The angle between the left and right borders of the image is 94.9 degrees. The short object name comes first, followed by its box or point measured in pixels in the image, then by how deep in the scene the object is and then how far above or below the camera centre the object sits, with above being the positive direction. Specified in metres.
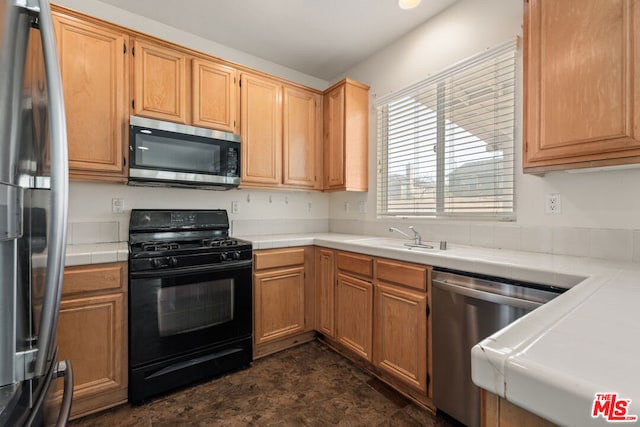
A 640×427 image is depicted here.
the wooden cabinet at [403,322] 1.74 -0.71
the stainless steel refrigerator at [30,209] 0.60 +0.00
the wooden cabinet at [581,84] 1.22 +0.59
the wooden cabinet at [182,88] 2.13 +0.96
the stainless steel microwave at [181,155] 2.05 +0.41
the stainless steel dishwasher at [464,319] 1.35 -0.55
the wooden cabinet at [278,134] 2.64 +0.74
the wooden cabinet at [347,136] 2.85 +0.75
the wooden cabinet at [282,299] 2.35 -0.74
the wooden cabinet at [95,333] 1.64 -0.72
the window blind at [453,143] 1.97 +0.54
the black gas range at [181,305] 1.81 -0.64
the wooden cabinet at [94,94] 1.89 +0.77
